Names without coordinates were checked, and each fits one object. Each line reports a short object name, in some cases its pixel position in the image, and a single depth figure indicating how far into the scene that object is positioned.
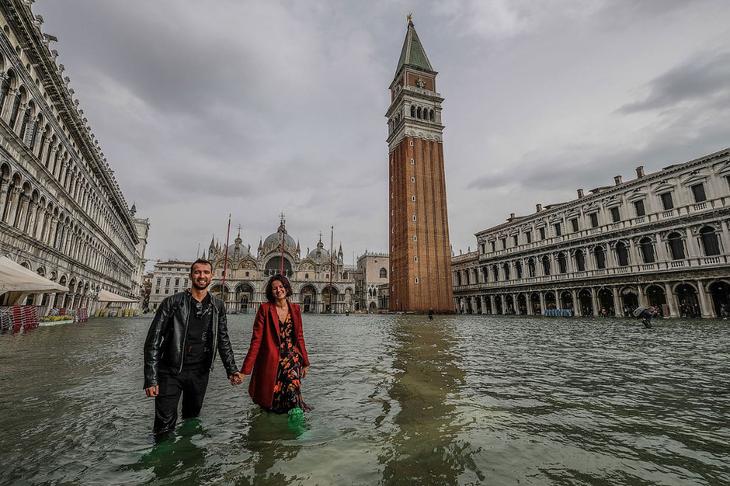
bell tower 46.34
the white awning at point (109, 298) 26.59
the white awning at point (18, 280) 11.20
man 3.28
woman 3.67
